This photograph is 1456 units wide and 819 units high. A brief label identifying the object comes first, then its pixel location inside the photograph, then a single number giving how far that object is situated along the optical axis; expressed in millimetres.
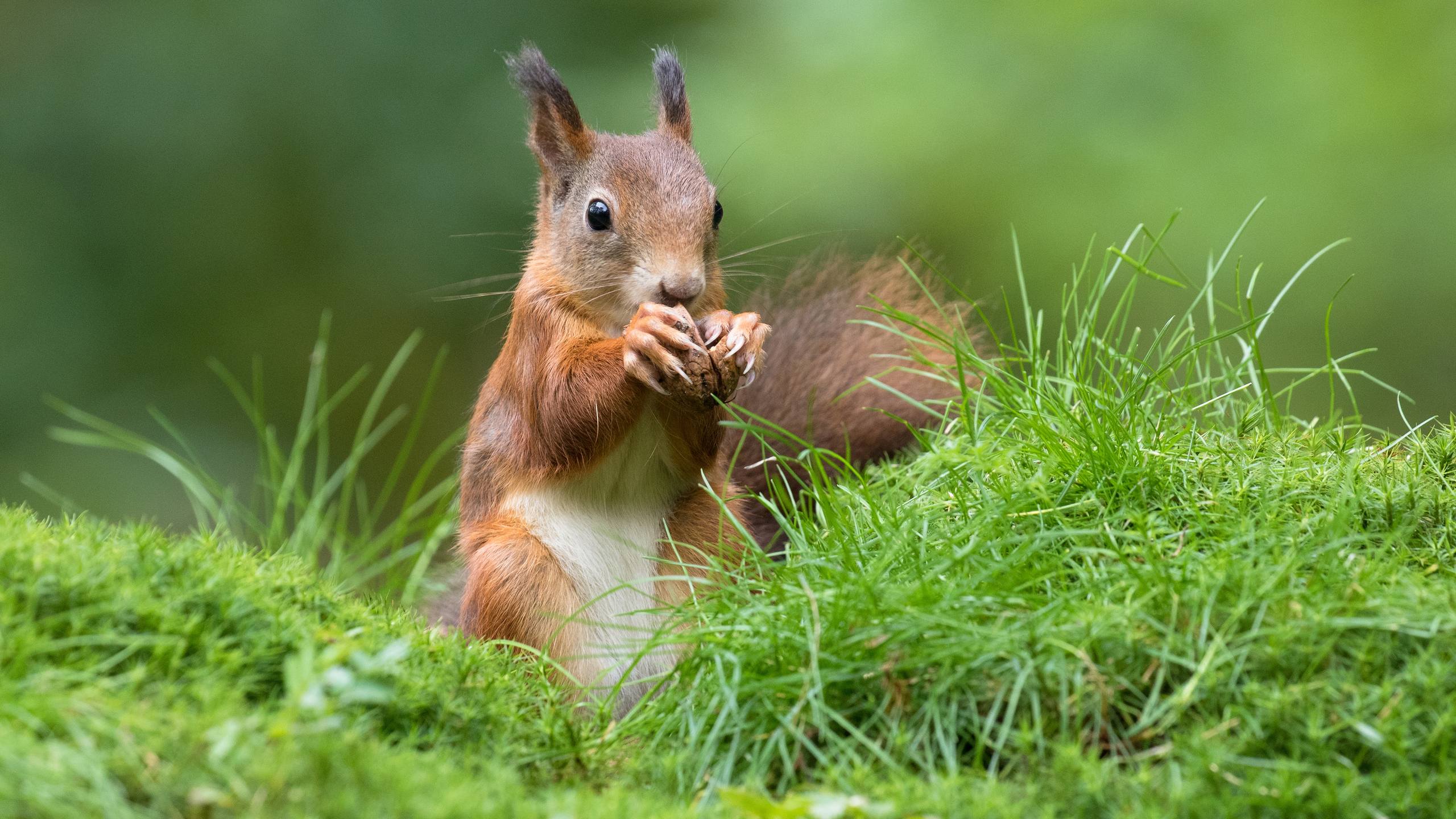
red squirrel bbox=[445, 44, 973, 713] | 5608
